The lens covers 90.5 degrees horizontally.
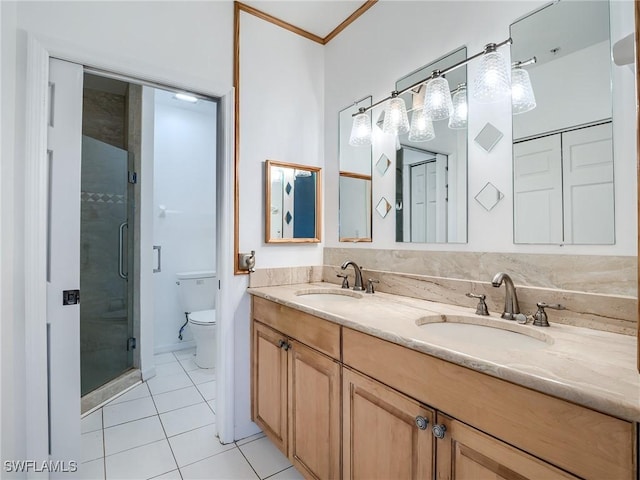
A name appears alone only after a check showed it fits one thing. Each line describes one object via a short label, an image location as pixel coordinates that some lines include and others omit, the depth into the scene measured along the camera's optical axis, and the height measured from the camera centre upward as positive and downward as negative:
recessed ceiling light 3.09 +1.41
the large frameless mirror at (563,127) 1.07 +0.42
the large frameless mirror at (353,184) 1.98 +0.37
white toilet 2.77 -0.67
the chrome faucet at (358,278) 1.86 -0.21
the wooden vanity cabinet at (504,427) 0.60 -0.41
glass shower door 2.31 -0.18
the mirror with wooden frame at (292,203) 2.03 +0.26
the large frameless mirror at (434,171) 1.47 +0.36
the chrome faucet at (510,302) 1.17 -0.22
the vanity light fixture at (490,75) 1.26 +0.68
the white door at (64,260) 1.49 -0.09
